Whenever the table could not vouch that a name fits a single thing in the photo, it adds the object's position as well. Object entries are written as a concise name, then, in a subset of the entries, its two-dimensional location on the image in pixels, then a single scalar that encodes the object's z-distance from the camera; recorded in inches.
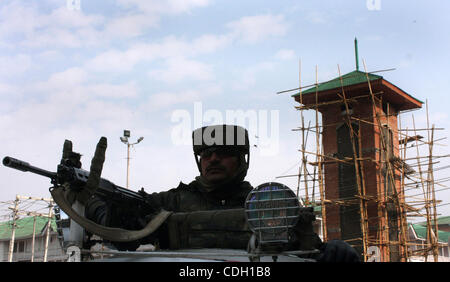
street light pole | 1557.8
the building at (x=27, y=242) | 2148.1
